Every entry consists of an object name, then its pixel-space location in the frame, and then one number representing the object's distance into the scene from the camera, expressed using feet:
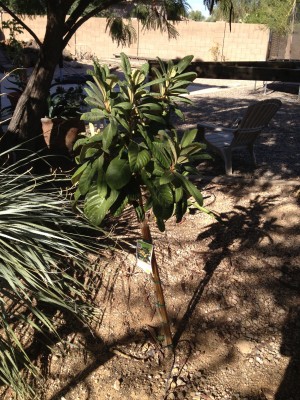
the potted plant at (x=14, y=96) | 19.61
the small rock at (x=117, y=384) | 7.72
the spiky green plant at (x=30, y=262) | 7.42
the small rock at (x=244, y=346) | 8.45
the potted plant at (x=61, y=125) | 16.44
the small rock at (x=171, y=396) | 7.59
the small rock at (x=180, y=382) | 7.86
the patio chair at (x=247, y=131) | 16.80
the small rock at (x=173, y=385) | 7.81
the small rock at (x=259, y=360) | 8.18
